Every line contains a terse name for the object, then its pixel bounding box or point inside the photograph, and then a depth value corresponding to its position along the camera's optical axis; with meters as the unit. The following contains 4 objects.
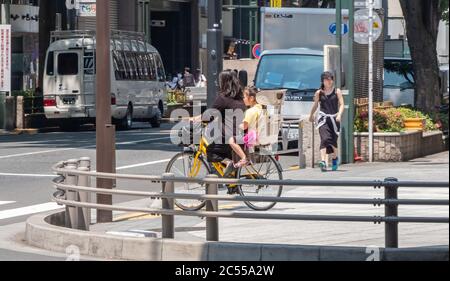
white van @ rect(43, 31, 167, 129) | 38.88
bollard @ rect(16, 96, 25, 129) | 38.34
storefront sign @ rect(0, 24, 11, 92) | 38.53
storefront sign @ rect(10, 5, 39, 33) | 51.75
